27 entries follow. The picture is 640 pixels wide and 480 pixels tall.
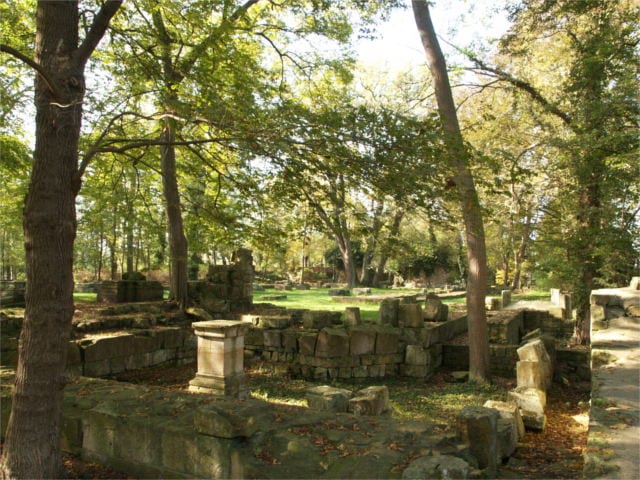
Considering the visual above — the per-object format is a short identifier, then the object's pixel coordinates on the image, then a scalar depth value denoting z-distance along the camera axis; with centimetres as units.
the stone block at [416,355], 1110
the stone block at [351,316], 1169
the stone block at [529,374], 827
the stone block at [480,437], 449
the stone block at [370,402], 653
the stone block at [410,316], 1161
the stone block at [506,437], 566
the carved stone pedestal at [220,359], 804
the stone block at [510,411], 630
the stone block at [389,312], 1182
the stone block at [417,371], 1110
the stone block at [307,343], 1131
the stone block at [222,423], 412
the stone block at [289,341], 1162
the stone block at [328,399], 668
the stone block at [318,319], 1203
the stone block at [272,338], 1186
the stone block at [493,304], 1877
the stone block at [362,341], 1109
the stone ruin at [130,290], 1599
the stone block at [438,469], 347
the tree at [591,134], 1103
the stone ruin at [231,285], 1608
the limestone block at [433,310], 1286
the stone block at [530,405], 700
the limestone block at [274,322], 1227
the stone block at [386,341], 1118
